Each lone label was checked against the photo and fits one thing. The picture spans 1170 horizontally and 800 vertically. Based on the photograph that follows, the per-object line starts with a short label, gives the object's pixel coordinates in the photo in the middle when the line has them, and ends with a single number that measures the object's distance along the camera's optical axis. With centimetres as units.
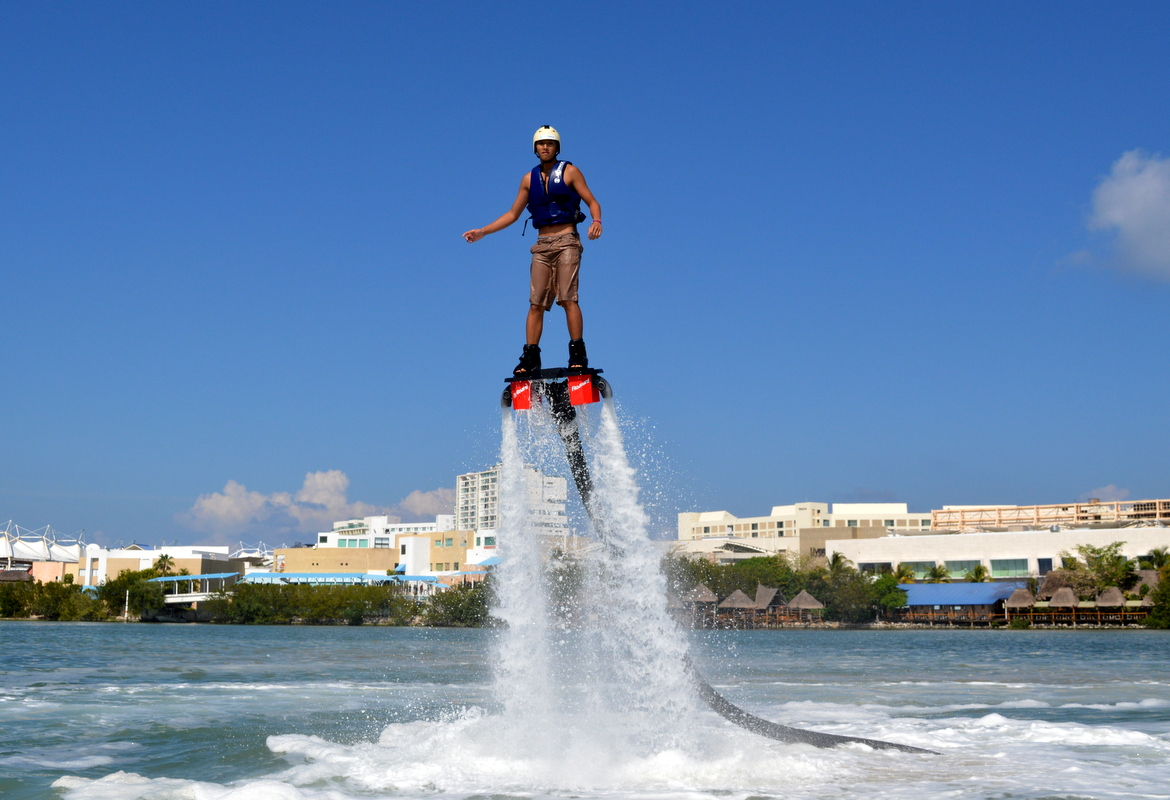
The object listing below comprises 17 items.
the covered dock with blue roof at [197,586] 13712
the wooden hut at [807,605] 11512
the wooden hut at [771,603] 11781
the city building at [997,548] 10181
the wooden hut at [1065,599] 9800
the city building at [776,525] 14475
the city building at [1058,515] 10825
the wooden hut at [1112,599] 9612
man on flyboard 1211
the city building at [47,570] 16988
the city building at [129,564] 15725
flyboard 1223
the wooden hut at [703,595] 10059
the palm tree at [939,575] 11081
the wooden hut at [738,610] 11612
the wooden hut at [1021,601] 10131
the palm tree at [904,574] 11438
